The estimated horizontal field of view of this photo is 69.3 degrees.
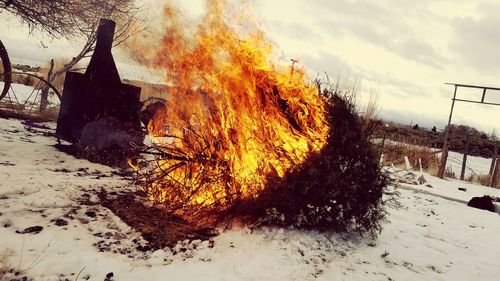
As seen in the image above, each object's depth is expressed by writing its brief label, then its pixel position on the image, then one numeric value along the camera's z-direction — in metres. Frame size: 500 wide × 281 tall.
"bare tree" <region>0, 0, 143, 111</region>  11.36
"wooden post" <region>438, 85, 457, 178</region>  13.75
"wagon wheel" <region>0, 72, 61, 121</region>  11.48
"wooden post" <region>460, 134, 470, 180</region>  14.52
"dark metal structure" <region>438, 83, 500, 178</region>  13.74
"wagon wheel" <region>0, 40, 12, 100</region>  7.90
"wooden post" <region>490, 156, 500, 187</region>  13.67
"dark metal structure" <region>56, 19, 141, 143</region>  7.40
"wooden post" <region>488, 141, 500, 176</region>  14.32
